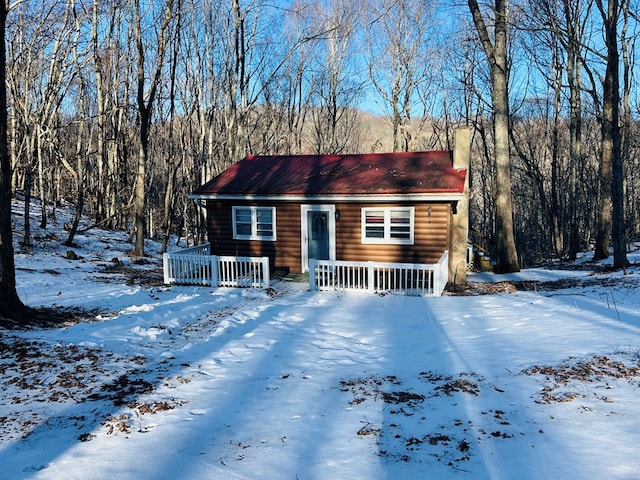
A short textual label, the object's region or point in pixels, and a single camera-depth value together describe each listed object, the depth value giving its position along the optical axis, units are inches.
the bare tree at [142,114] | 670.5
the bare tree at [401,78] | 1147.3
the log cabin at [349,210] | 527.5
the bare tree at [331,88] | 1170.6
